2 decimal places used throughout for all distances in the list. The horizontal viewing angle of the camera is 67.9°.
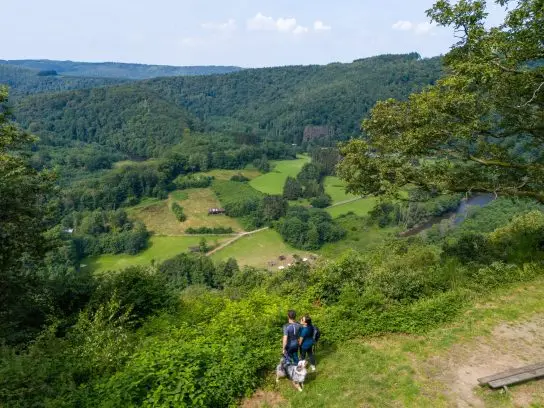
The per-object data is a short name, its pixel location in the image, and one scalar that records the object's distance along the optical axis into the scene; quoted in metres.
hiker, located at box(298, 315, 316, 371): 8.82
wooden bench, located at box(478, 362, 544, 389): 8.20
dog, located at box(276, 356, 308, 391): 8.59
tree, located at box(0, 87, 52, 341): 11.78
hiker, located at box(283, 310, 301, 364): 8.70
